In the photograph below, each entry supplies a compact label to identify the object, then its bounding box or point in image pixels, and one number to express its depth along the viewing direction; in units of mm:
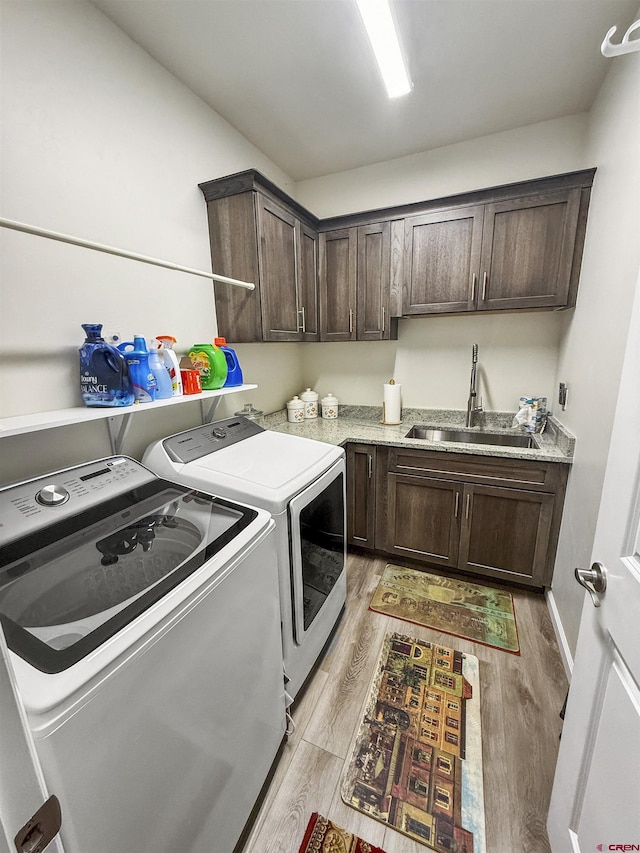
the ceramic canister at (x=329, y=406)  2725
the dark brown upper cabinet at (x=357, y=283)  2271
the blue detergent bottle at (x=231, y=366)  1833
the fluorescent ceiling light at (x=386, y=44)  1126
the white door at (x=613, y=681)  646
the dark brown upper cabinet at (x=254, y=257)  1791
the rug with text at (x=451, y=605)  1787
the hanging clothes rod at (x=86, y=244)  906
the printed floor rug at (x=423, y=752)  1094
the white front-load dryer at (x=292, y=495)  1266
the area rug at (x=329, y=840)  1031
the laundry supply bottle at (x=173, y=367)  1479
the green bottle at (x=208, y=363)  1690
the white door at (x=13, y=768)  363
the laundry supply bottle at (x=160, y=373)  1399
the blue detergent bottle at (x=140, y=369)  1312
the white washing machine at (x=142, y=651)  585
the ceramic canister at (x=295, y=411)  2586
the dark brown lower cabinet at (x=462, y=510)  1894
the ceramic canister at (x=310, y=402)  2709
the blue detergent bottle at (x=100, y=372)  1235
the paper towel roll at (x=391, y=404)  2498
